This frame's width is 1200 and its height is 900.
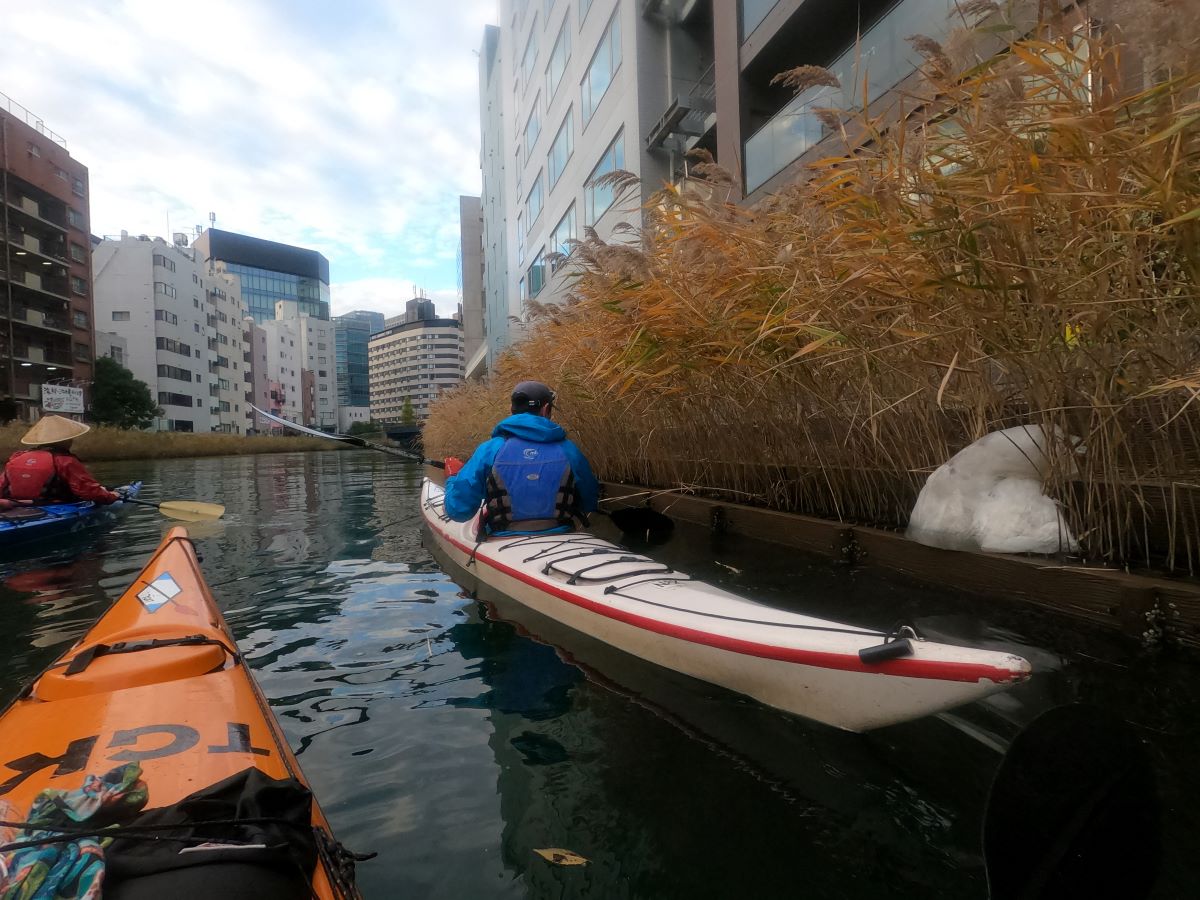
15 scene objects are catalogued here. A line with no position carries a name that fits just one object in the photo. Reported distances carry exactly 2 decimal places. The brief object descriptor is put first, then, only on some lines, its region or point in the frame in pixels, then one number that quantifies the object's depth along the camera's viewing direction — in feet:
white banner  96.31
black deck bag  3.67
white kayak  5.68
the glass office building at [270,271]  389.37
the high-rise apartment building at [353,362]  509.35
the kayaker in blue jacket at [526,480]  14.19
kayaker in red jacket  21.04
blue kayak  19.10
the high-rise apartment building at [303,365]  294.62
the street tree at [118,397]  126.72
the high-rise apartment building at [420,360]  390.01
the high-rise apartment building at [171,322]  163.22
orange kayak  3.70
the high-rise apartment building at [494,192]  94.63
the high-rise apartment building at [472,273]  148.77
